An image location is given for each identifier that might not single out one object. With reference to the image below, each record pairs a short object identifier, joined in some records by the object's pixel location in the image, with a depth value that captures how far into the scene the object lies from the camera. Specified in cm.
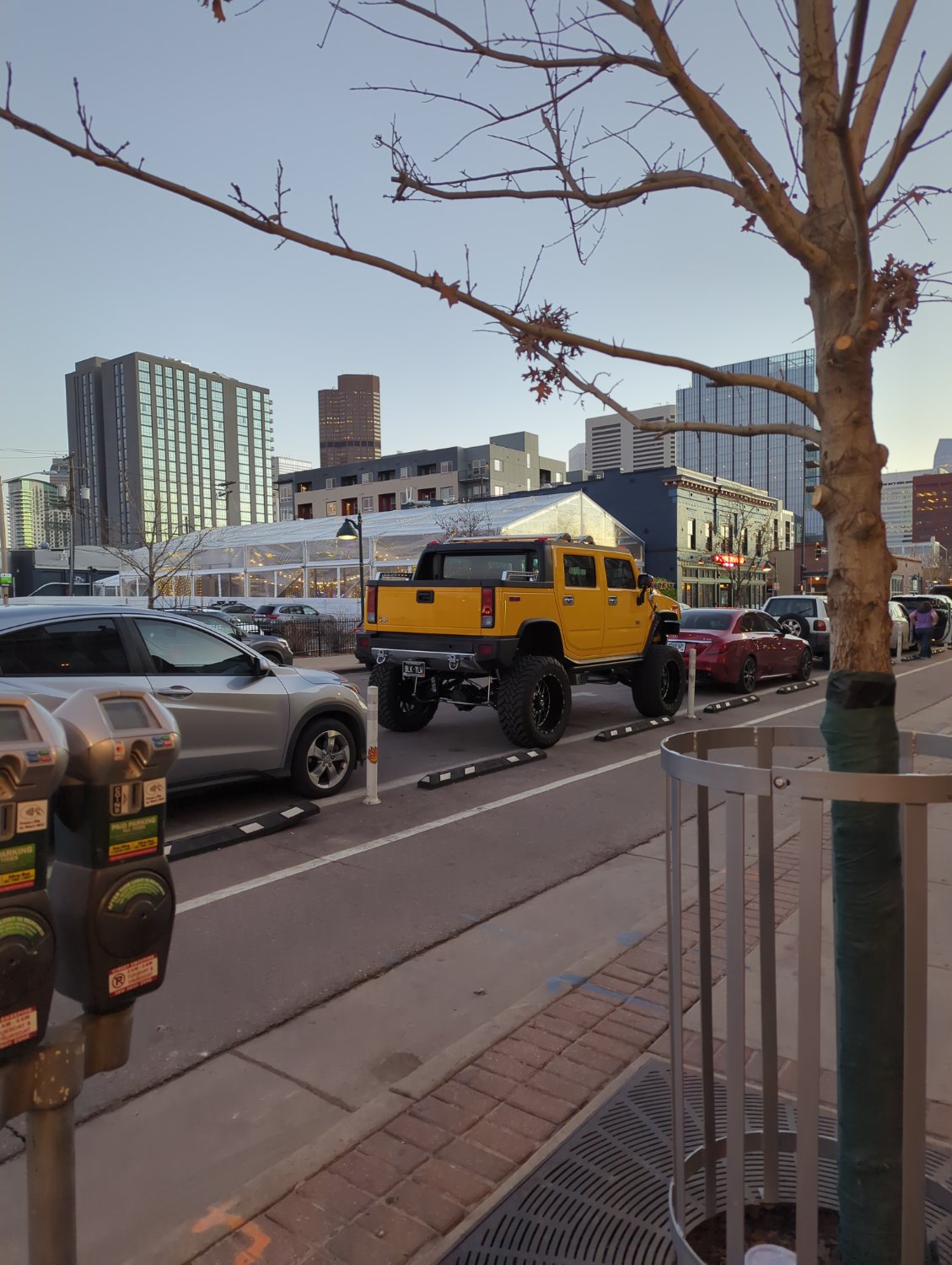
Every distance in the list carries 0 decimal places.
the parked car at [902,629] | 2023
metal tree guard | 170
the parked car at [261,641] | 1686
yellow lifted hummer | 936
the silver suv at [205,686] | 596
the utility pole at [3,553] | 2806
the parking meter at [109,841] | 167
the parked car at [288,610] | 3559
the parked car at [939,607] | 2545
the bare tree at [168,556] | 3169
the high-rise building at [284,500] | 11906
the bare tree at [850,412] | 194
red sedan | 1470
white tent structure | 3603
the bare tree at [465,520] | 3512
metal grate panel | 233
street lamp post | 3008
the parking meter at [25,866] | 151
